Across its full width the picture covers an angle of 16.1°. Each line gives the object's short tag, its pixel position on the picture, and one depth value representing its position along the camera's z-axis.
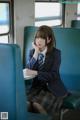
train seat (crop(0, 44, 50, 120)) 1.70
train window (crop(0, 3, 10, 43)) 3.16
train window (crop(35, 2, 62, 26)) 3.97
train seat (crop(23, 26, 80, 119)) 3.04
